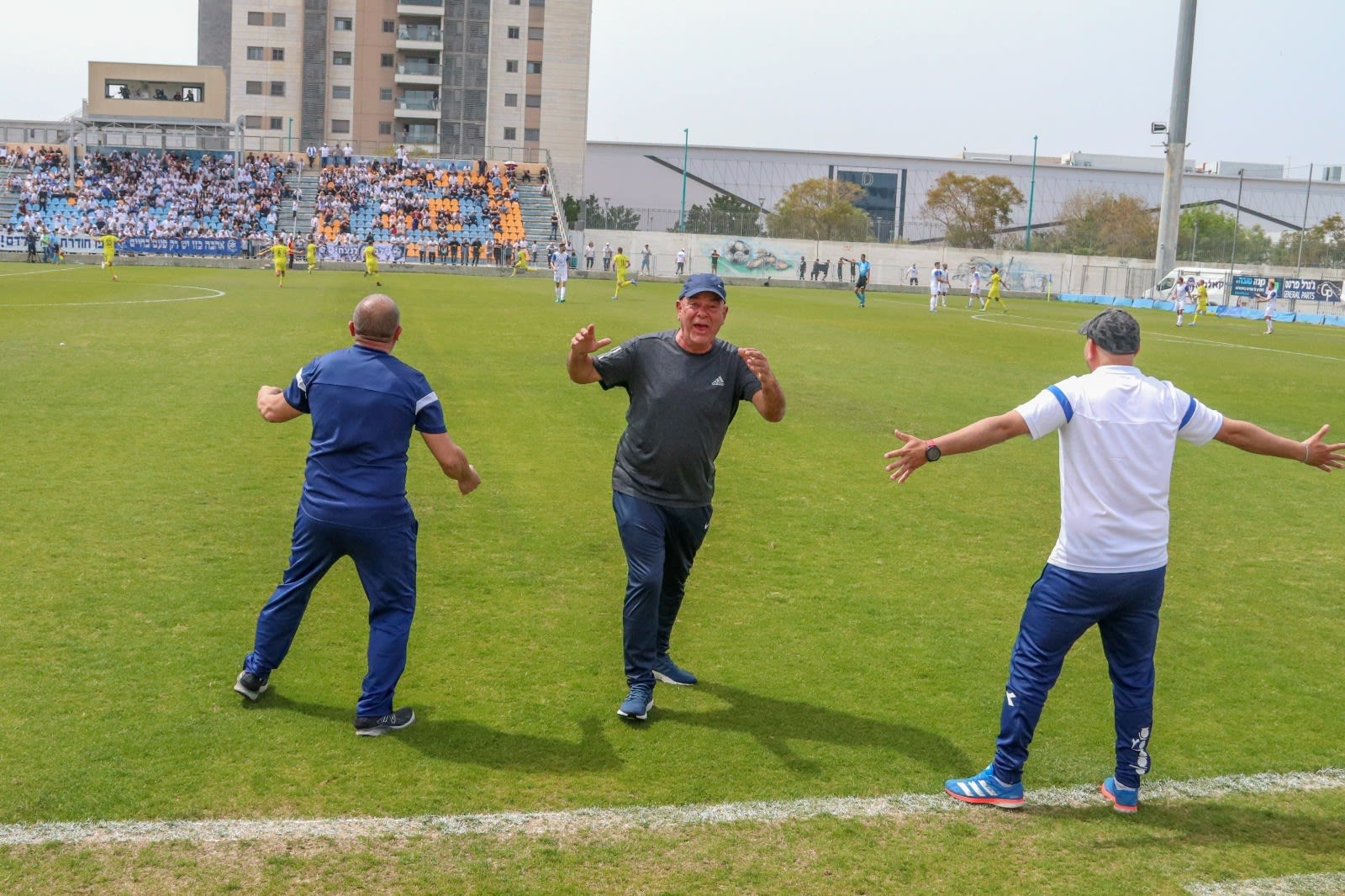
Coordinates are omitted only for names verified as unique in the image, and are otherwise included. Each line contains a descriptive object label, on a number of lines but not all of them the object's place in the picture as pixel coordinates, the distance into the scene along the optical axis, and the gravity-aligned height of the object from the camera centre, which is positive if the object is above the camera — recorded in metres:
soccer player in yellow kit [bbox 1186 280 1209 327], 46.06 +0.82
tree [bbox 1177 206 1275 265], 72.62 +5.96
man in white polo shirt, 5.02 -0.85
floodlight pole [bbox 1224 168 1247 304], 58.78 +1.47
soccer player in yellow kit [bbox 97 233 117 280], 43.31 +0.39
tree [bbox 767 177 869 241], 96.50 +7.48
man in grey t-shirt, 5.99 -0.64
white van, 59.12 +1.77
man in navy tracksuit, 5.61 -0.91
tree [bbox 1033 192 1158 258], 78.44 +6.38
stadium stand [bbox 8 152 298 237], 64.50 +3.41
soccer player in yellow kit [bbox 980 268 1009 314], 49.28 +0.79
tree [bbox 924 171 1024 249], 95.75 +8.01
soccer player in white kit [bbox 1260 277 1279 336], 40.59 +0.28
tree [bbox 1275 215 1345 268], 68.56 +3.97
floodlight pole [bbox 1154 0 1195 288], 60.44 +8.43
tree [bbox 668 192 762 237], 76.06 +4.19
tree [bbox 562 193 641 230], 78.31 +4.15
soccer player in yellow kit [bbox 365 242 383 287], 47.47 +0.44
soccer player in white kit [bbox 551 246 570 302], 36.81 +0.44
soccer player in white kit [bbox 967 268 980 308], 51.56 +0.89
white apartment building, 95.25 +15.28
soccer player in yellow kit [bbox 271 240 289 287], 40.53 +0.30
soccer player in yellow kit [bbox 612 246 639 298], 46.33 +0.77
